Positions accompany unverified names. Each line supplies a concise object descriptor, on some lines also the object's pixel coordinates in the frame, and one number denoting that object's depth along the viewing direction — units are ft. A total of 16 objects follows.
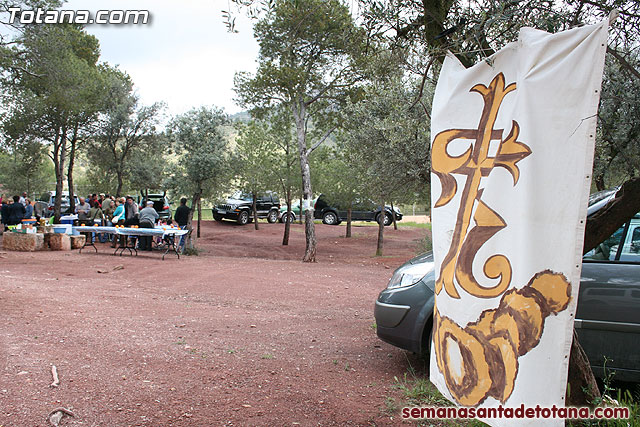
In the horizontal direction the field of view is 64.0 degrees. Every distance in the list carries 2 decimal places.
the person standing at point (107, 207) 65.36
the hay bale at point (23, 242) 53.83
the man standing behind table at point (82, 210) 66.54
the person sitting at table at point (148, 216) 52.70
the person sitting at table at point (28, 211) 63.01
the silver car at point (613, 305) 13.12
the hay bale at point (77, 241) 57.31
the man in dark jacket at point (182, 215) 57.52
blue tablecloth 47.27
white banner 8.78
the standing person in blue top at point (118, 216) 57.55
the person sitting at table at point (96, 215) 65.57
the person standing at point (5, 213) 58.65
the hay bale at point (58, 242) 55.06
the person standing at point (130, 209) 59.21
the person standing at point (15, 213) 58.13
